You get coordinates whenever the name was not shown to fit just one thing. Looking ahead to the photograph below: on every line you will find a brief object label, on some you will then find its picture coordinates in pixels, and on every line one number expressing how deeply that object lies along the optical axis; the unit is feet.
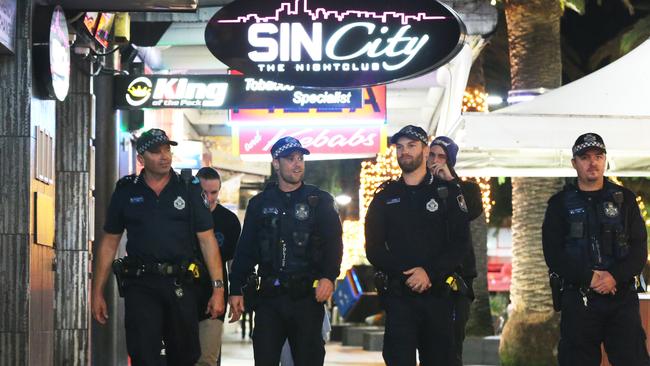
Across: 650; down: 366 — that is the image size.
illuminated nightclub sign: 58.84
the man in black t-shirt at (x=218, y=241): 54.11
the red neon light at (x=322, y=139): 98.19
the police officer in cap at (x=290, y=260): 46.93
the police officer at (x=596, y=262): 46.93
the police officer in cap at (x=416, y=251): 45.14
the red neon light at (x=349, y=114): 97.95
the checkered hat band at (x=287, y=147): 48.12
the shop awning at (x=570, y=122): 61.49
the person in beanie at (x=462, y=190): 47.63
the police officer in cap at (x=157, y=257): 46.12
